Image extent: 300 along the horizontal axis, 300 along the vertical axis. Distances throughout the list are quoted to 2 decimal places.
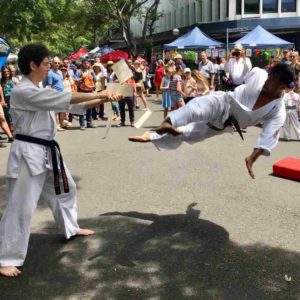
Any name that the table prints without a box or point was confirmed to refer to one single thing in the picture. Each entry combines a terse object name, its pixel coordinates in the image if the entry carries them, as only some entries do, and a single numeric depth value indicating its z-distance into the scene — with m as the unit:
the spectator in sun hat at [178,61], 10.33
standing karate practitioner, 3.14
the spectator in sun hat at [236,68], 8.72
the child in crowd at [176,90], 9.37
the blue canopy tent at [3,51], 9.17
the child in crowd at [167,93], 9.77
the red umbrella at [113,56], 20.13
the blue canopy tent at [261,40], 16.18
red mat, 5.53
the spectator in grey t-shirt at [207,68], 11.29
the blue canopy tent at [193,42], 17.59
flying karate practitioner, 3.82
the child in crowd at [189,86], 9.16
